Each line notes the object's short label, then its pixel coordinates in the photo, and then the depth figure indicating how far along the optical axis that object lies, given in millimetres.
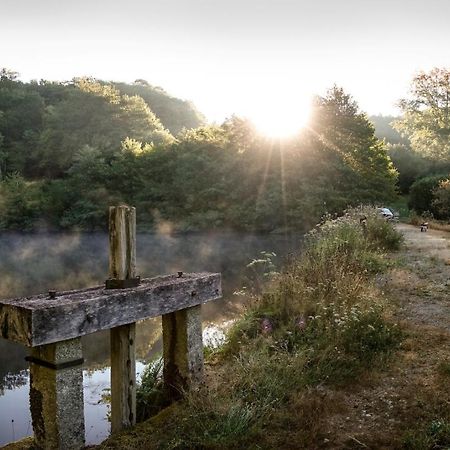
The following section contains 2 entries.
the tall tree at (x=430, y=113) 39131
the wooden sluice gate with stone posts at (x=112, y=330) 4062
